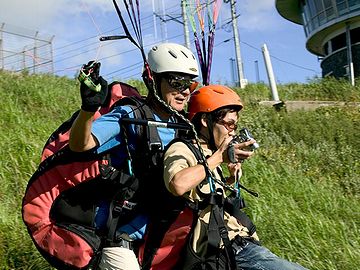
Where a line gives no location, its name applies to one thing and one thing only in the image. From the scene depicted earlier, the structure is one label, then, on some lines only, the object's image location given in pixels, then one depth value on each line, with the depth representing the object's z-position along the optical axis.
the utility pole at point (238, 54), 25.79
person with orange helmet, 2.72
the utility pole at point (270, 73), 12.10
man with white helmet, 2.63
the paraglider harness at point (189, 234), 2.80
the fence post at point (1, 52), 14.61
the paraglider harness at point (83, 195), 2.84
